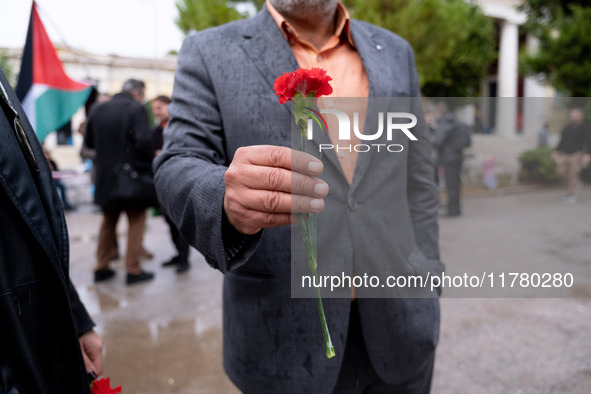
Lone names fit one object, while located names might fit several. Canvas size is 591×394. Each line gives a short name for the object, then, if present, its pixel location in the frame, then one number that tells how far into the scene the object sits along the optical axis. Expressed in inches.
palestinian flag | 137.7
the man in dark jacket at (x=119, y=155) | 172.7
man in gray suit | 42.9
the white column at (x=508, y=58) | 831.7
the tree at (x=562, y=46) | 396.2
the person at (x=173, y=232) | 190.2
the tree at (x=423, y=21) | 384.5
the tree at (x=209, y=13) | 382.0
